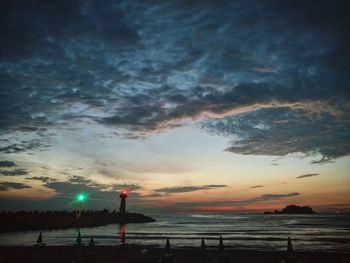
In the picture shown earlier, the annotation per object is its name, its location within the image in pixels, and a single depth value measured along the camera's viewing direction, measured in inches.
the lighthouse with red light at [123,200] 3687.0
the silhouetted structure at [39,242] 1144.4
